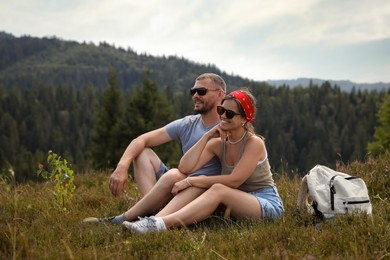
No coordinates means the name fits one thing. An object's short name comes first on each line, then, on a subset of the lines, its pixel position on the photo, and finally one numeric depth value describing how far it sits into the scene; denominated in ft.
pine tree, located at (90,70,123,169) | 124.06
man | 19.31
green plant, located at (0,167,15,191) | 24.77
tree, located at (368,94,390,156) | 114.93
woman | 16.79
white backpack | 15.83
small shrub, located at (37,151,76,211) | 19.48
